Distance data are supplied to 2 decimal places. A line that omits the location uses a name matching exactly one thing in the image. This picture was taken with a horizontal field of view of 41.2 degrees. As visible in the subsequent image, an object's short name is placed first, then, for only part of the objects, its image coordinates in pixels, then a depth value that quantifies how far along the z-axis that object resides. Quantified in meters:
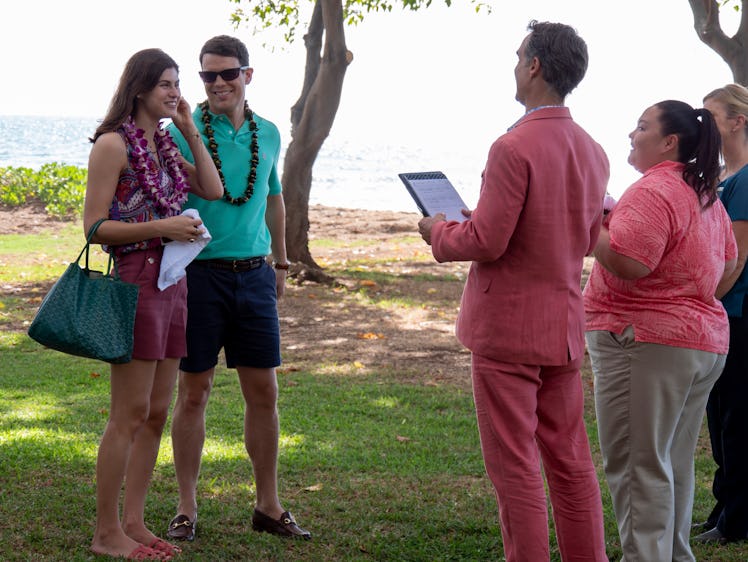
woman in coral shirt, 3.86
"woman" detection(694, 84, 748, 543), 4.50
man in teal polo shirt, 4.54
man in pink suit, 3.54
